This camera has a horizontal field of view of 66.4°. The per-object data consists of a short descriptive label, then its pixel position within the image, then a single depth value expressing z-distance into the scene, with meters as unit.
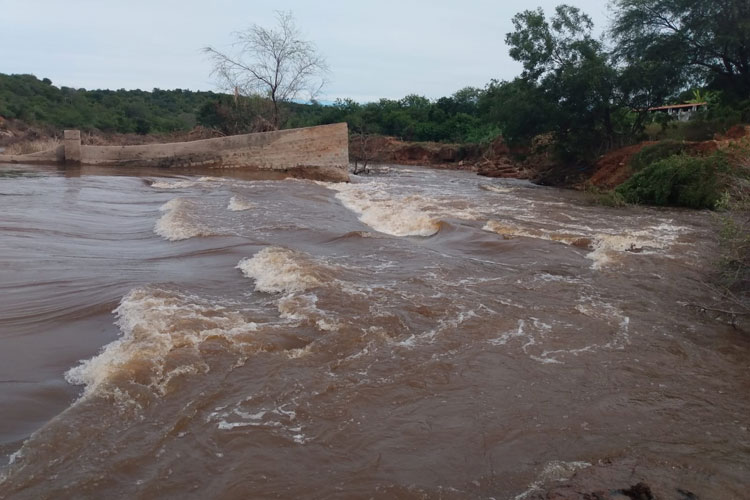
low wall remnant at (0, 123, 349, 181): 23.86
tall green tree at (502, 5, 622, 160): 23.08
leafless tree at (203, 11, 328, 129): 28.30
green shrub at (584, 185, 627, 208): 16.31
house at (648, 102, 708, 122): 25.17
